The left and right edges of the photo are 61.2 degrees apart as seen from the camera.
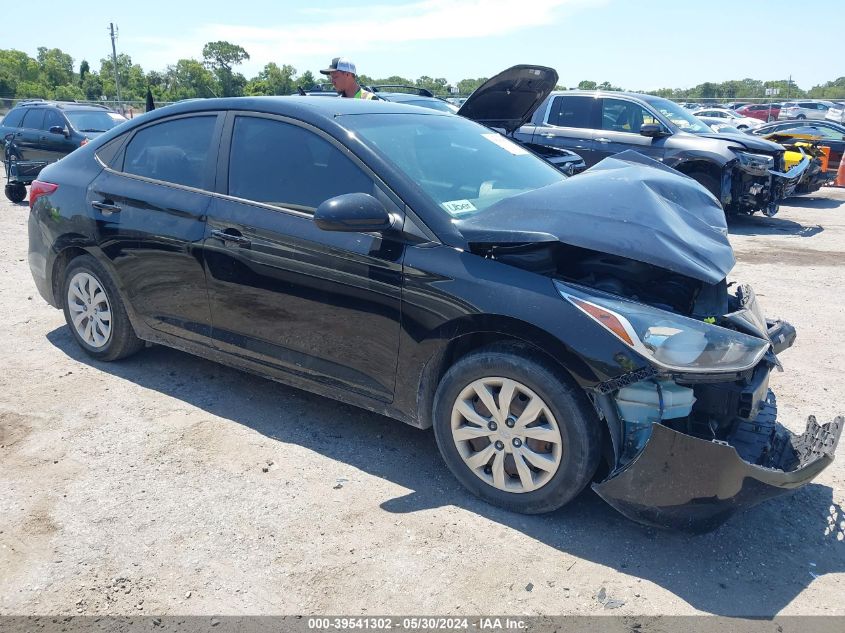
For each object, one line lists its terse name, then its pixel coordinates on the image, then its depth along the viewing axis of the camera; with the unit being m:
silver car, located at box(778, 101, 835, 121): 32.72
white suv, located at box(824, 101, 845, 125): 26.86
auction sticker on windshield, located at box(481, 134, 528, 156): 4.43
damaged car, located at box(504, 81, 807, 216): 10.20
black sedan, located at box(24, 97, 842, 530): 2.84
